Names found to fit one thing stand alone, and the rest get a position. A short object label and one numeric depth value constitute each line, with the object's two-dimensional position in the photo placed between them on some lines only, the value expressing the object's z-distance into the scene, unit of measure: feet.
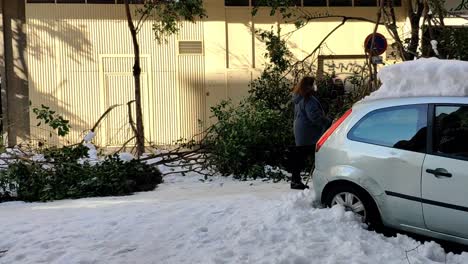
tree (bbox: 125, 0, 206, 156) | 40.37
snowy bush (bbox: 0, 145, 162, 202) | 28.43
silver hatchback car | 15.51
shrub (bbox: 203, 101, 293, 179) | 32.78
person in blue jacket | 26.43
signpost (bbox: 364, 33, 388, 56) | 33.90
